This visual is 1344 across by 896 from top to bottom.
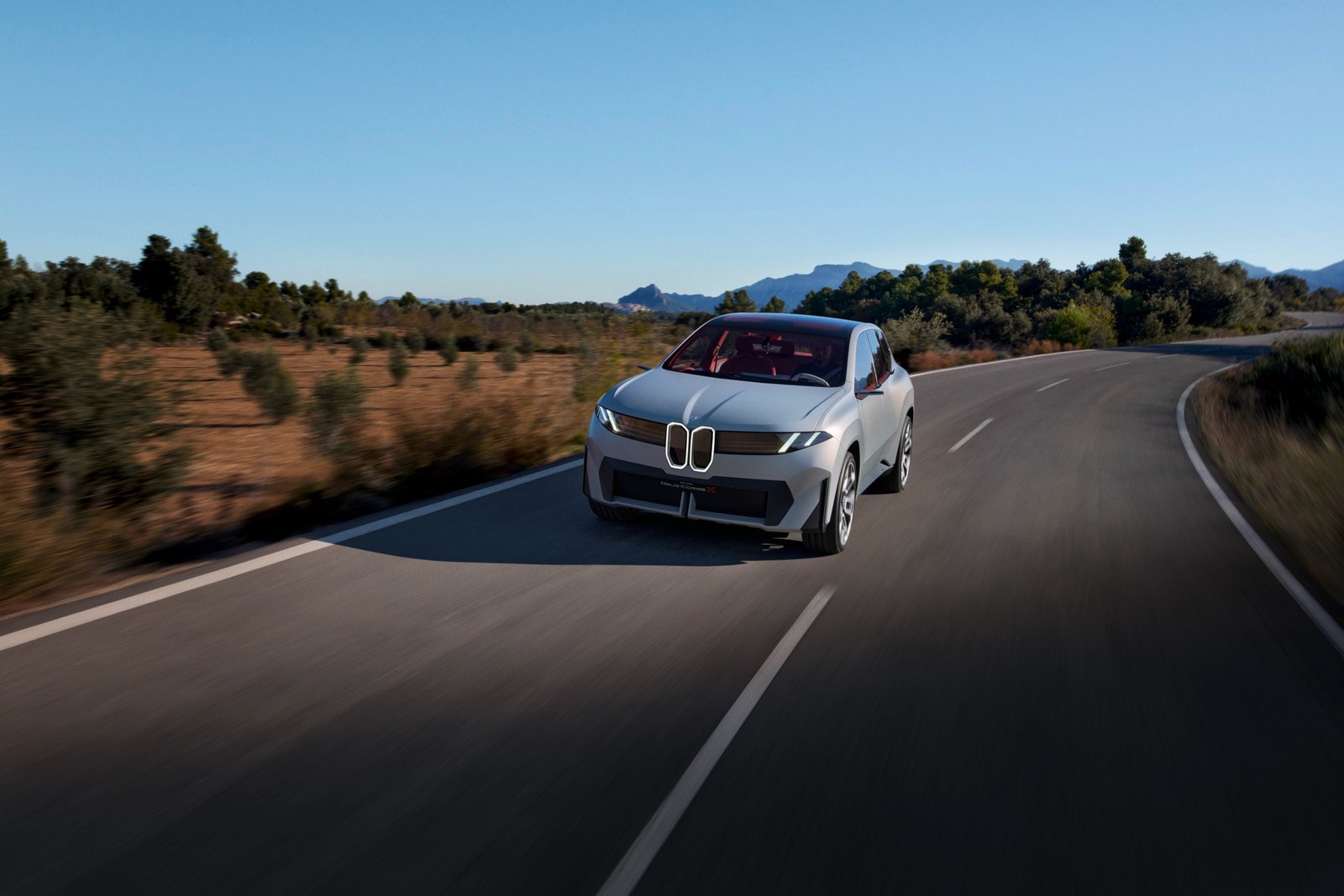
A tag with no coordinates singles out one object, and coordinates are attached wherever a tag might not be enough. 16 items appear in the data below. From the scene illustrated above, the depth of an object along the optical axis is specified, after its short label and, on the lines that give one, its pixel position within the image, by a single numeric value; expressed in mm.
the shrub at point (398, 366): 26453
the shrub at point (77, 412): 6477
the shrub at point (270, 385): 18234
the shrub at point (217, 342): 29675
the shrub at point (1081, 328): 58750
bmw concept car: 6703
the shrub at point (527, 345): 36647
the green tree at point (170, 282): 41469
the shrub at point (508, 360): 30062
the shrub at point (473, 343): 40625
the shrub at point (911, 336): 32375
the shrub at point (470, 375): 21234
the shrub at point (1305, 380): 16531
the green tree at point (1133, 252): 102500
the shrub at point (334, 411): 9711
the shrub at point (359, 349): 33312
